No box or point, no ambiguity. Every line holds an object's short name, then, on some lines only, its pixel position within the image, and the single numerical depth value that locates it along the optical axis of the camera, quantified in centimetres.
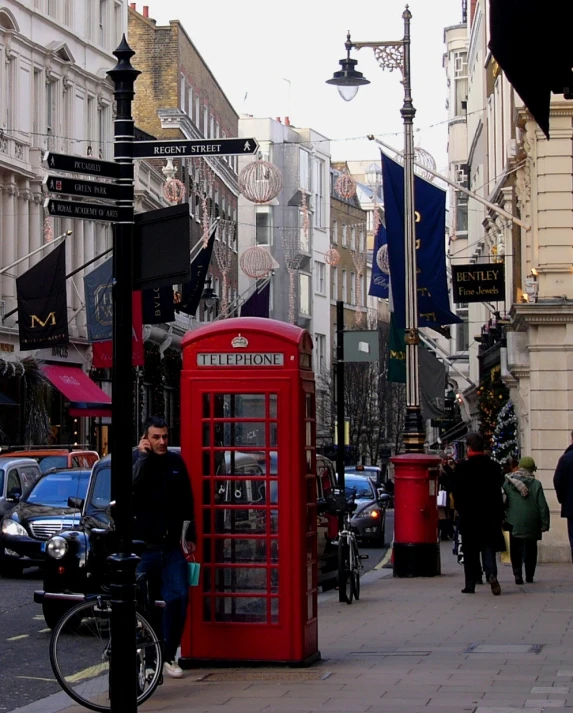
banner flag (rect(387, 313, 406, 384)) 2608
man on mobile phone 1018
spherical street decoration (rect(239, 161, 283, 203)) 3291
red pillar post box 2077
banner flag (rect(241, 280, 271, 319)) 3500
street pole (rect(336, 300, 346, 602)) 2376
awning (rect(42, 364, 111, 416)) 4138
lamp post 2142
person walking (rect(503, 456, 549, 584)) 1877
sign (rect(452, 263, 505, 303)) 2819
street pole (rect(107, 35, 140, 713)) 779
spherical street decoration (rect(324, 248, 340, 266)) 5543
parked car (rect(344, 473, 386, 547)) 3075
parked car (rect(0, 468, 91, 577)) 2041
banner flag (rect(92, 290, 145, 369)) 2494
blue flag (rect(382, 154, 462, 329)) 2370
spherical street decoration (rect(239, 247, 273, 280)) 4180
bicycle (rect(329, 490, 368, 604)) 1650
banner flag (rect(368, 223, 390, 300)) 2769
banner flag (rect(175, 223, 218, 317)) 3578
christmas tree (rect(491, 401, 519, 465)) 2789
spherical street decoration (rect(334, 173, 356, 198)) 3934
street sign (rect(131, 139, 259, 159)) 863
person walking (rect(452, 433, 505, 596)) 1716
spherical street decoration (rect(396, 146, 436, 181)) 2764
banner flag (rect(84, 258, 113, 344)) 3472
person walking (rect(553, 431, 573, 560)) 1673
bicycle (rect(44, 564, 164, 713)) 901
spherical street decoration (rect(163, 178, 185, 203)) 3881
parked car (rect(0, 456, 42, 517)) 2412
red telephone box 1061
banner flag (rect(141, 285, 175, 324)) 3403
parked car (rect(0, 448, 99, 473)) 2648
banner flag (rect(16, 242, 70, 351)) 3503
